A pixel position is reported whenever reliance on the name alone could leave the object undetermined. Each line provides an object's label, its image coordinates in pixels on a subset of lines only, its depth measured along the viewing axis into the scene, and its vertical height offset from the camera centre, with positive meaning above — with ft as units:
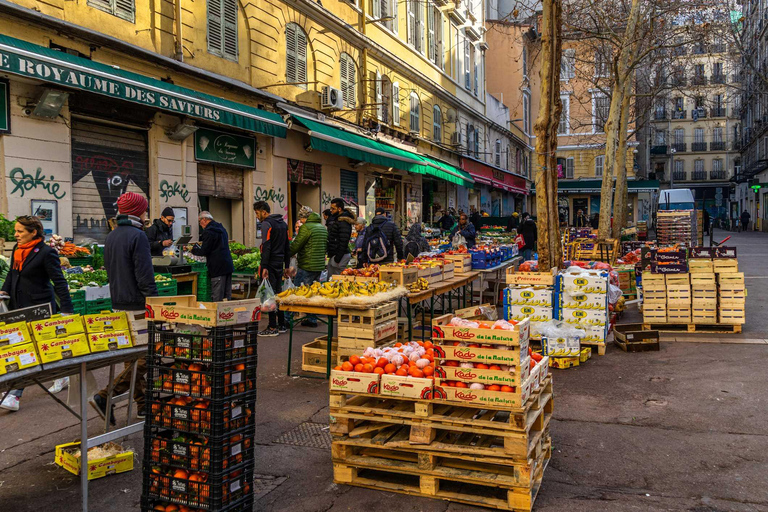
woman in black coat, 18.49 -0.84
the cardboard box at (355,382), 14.70 -3.42
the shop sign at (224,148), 42.34 +6.87
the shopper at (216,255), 29.91 -0.61
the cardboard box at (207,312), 11.78 -1.37
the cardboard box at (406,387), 14.11 -3.43
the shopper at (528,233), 58.80 +0.39
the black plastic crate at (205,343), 11.87 -2.00
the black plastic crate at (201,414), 11.73 -3.37
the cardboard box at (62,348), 12.41 -2.13
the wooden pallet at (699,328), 31.22 -4.82
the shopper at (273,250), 31.35 -0.43
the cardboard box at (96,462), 14.70 -5.30
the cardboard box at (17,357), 11.61 -2.16
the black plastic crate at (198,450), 11.70 -4.07
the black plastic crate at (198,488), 11.68 -4.78
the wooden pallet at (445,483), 12.91 -5.56
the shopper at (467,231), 56.94 +0.73
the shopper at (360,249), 35.81 -0.53
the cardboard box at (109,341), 13.39 -2.15
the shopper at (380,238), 34.68 +0.10
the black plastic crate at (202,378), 11.81 -2.68
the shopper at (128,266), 17.33 -0.62
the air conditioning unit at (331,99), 53.42 +12.52
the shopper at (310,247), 31.85 -0.30
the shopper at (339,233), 34.42 +0.44
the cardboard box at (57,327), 12.39 -1.69
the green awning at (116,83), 26.17 +8.07
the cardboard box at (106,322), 13.46 -1.74
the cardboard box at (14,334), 11.78 -1.71
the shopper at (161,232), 33.37 +0.66
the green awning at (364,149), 48.34 +8.19
